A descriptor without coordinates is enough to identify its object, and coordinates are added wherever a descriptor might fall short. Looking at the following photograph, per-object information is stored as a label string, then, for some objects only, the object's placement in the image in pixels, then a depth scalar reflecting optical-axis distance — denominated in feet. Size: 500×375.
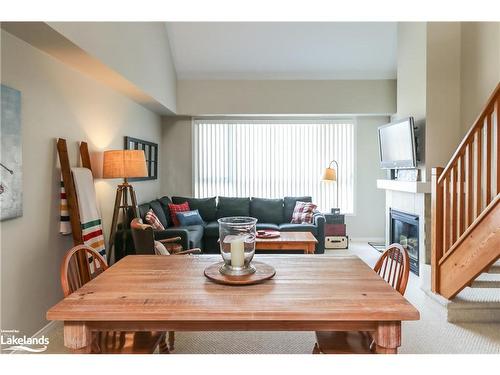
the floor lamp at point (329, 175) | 17.56
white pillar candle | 5.18
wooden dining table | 3.96
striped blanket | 8.88
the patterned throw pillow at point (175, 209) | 16.33
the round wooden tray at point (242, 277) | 4.86
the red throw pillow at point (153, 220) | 12.92
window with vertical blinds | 19.79
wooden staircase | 7.85
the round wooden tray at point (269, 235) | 13.33
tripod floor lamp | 10.77
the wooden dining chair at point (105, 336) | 4.84
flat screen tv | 13.15
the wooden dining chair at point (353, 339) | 4.95
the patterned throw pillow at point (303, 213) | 16.63
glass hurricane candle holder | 5.17
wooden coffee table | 12.75
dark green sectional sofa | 15.78
